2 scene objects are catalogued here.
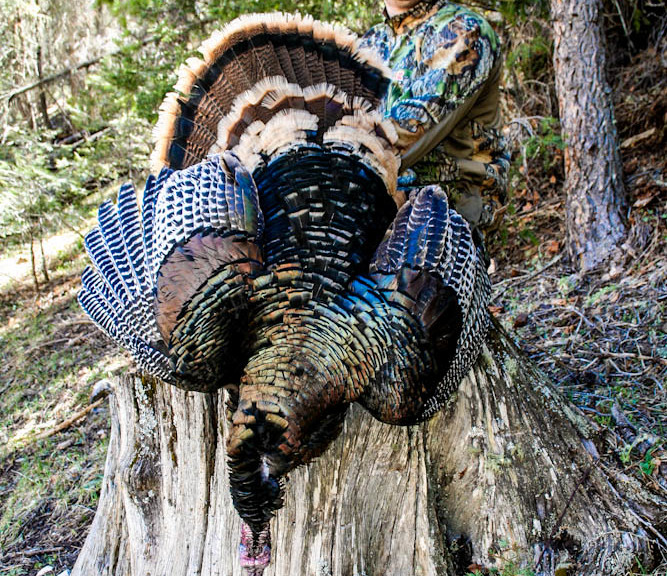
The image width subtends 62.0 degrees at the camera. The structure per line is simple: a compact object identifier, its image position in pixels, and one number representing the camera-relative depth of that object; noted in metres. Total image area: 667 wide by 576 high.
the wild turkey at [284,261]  2.00
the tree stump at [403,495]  2.50
